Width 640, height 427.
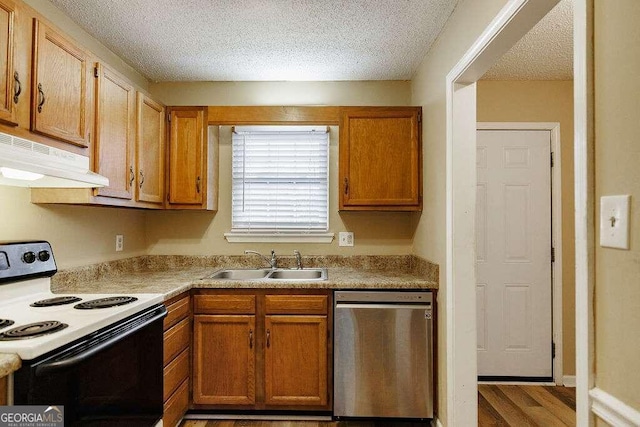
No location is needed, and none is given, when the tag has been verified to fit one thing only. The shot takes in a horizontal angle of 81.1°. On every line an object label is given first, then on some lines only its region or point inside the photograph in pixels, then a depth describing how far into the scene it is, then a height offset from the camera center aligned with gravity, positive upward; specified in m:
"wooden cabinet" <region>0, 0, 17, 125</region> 1.41 +0.58
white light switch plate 0.80 +0.00
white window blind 3.11 +0.34
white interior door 3.00 -0.26
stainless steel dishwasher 2.30 -0.83
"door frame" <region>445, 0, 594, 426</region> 1.95 -0.05
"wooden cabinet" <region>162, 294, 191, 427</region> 2.08 -0.82
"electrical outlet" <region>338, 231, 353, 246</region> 3.07 -0.15
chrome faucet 2.96 -0.31
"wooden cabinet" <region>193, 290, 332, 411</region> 2.37 -0.83
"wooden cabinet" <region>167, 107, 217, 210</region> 2.78 +0.47
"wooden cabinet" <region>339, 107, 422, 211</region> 2.71 +0.46
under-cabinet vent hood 1.27 +0.20
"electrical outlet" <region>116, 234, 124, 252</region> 2.70 -0.17
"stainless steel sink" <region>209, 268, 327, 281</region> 2.92 -0.42
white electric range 1.18 -0.47
